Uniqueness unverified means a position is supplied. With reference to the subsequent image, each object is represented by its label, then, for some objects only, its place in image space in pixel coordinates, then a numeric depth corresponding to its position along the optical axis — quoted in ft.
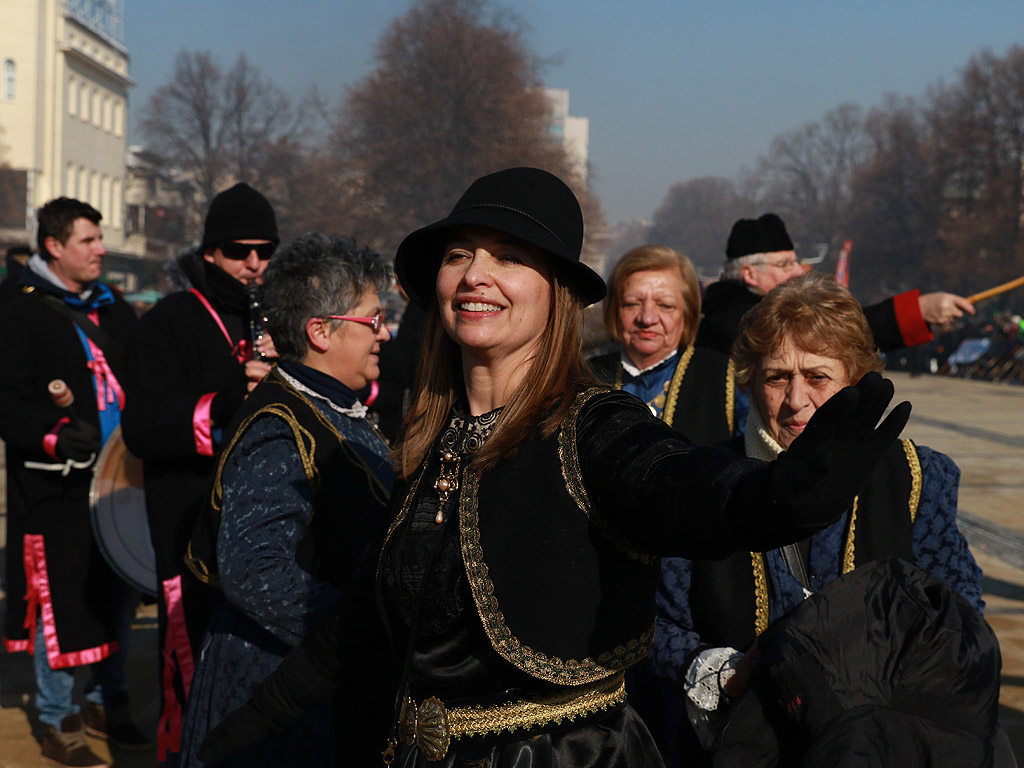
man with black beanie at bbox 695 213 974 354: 15.80
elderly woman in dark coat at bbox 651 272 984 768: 8.07
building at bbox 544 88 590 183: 472.03
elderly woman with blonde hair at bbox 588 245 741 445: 13.10
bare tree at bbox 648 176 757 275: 410.72
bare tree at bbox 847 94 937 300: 161.38
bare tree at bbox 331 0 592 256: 134.72
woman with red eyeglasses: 8.55
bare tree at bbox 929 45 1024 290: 139.32
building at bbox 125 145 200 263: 185.68
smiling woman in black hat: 5.53
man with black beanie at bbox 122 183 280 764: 12.01
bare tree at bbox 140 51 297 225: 157.38
